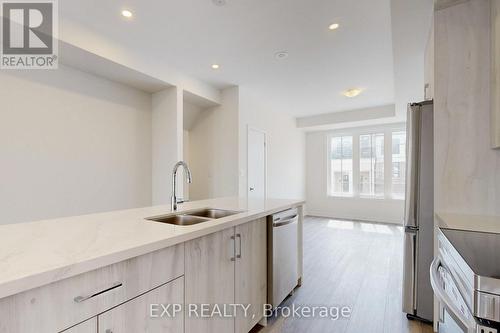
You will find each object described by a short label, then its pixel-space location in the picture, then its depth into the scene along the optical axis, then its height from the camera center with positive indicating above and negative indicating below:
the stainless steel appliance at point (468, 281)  0.73 -0.40
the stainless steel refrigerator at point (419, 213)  1.93 -0.38
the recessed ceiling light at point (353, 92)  4.41 +1.40
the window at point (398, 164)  5.91 +0.07
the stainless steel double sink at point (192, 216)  1.71 -0.38
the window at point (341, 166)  6.64 +0.03
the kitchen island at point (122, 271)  0.72 -0.42
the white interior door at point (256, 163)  4.69 +0.08
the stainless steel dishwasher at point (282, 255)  1.94 -0.77
